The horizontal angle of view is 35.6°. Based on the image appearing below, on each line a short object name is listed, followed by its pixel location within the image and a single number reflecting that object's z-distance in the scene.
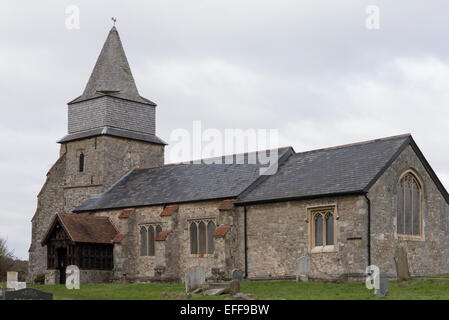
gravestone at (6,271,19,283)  30.98
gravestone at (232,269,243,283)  29.23
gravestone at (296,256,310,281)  31.91
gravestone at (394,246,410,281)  28.77
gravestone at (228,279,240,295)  25.95
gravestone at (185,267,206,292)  27.75
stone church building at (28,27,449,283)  32.38
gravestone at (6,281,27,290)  29.11
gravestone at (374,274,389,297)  24.19
